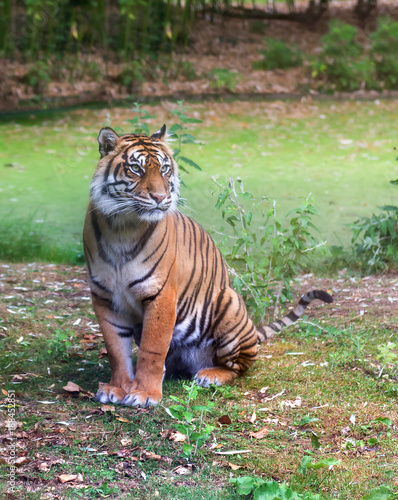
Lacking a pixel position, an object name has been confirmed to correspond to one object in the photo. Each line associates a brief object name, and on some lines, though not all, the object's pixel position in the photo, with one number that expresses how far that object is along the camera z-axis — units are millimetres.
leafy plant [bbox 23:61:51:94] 21000
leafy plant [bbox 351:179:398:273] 10867
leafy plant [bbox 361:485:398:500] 4789
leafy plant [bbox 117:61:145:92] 22000
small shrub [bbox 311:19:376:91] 24266
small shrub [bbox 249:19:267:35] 28847
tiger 6305
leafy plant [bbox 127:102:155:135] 9426
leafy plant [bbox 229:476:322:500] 4801
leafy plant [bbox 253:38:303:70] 25328
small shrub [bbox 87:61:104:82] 22219
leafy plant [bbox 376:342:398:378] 6875
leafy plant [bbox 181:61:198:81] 23609
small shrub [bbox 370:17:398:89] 24828
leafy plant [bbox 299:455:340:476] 5203
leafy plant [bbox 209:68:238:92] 23161
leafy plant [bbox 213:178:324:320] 8547
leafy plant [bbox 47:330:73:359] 7820
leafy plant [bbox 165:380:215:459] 5497
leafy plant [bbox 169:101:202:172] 9422
